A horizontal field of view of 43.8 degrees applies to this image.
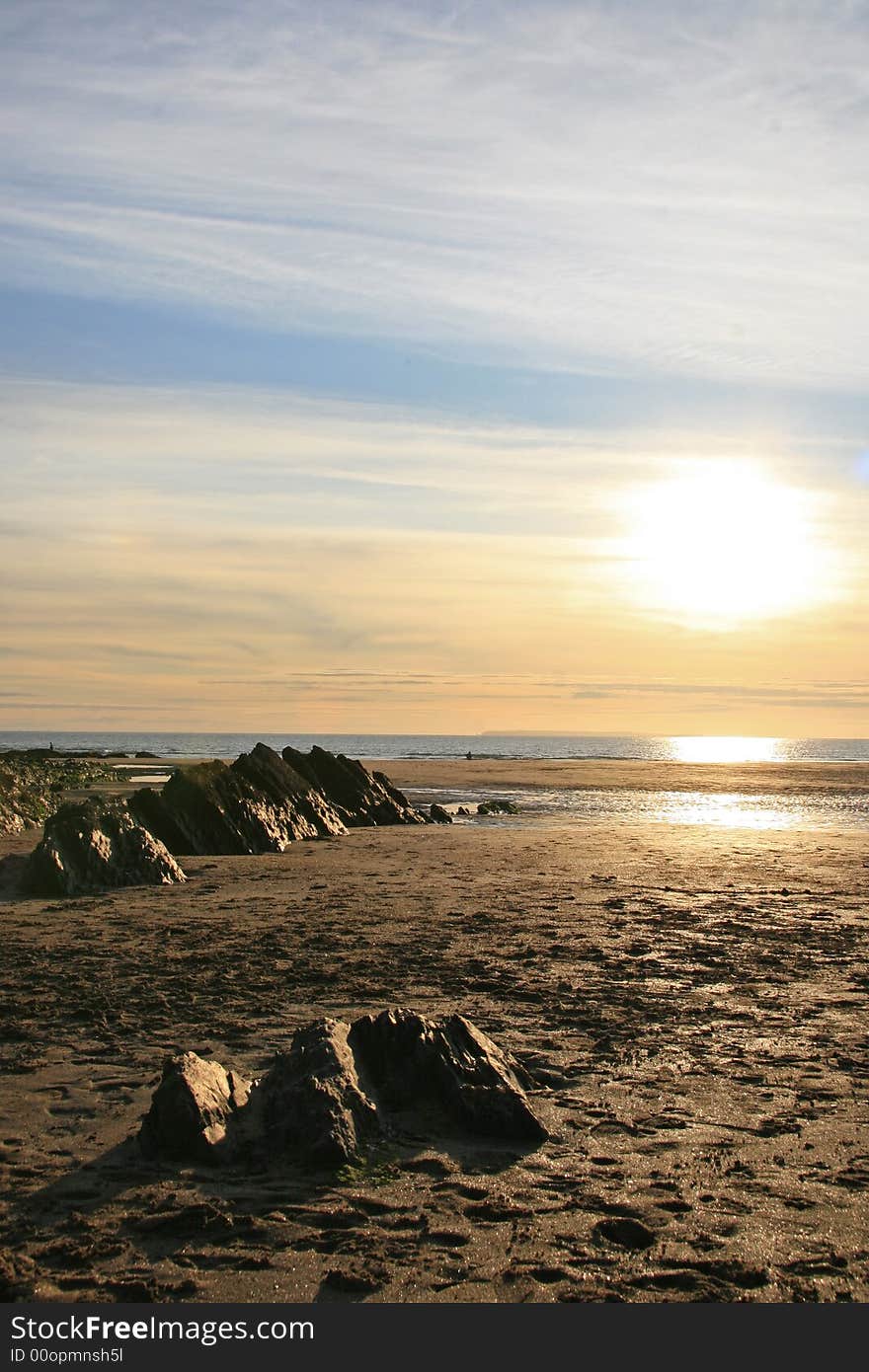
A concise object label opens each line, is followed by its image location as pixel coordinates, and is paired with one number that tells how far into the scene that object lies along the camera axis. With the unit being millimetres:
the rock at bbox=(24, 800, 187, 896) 18359
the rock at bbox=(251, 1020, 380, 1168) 7129
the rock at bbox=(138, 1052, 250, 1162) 7113
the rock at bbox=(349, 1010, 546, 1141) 7625
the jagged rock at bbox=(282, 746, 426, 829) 34312
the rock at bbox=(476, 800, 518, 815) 39572
